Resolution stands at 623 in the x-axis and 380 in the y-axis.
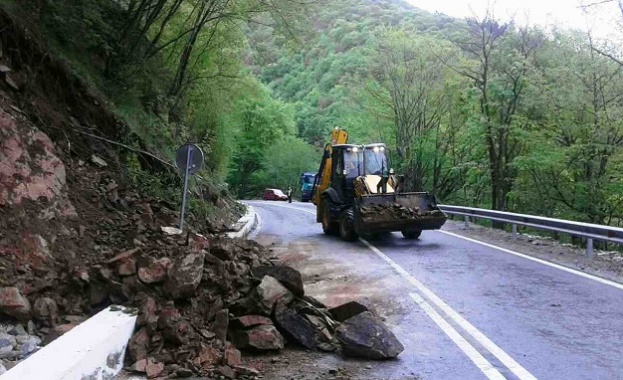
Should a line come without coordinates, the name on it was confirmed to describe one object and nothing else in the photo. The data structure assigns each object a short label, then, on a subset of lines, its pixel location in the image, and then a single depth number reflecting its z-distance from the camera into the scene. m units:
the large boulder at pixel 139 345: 4.90
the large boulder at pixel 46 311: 5.14
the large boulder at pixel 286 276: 6.37
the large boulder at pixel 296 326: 5.77
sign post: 10.09
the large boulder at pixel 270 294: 5.95
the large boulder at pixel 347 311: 6.16
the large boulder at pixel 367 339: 5.48
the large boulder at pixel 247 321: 5.69
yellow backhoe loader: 14.10
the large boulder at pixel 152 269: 5.66
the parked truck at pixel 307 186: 48.69
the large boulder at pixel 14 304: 4.94
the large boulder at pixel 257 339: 5.52
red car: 54.00
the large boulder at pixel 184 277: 5.59
